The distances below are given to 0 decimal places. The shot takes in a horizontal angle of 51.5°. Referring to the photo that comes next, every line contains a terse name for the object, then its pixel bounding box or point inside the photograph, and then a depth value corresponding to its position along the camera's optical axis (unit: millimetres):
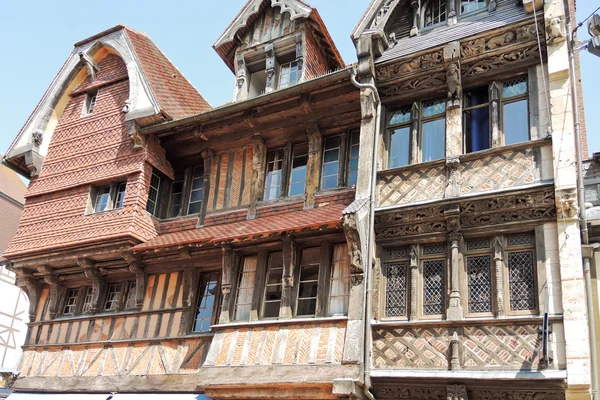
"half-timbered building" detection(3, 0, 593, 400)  9398
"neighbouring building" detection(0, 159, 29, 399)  23922
